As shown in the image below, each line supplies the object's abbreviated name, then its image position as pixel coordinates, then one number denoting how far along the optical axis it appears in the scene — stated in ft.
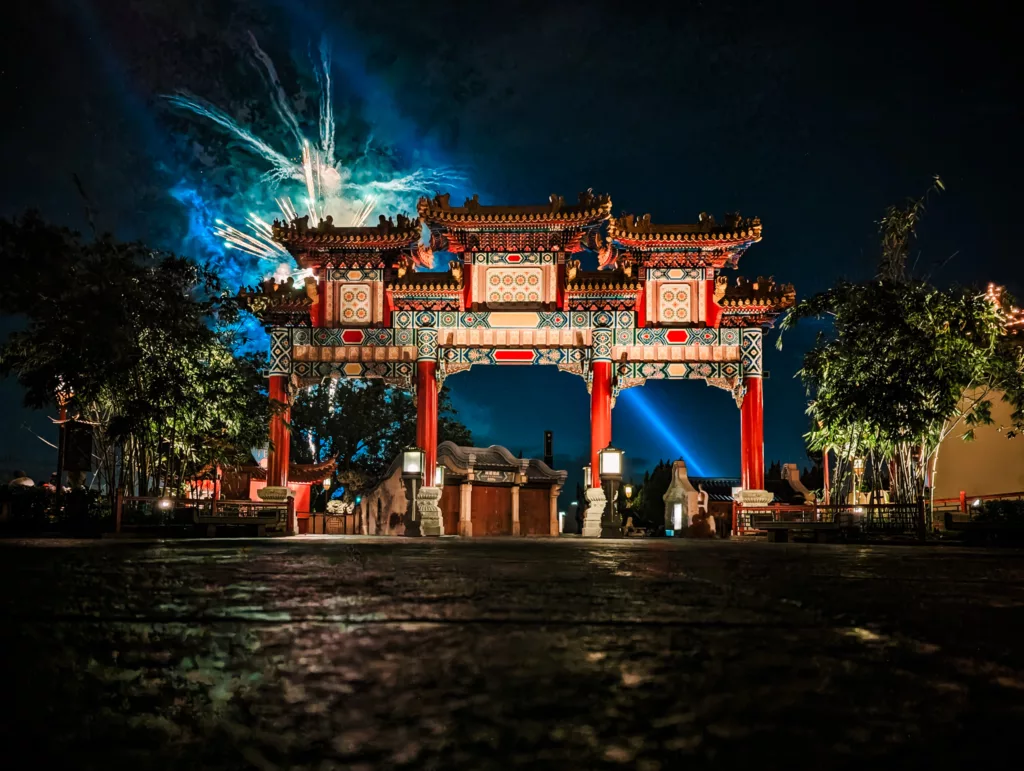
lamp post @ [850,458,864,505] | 67.67
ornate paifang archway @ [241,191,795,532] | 70.49
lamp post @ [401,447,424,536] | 68.03
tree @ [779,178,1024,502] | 51.16
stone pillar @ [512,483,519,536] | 91.76
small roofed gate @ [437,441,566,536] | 88.89
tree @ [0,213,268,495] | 47.78
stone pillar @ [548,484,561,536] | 94.28
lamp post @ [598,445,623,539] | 64.69
